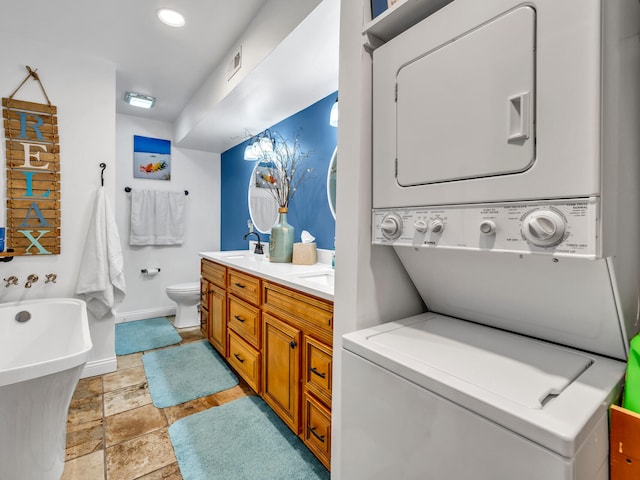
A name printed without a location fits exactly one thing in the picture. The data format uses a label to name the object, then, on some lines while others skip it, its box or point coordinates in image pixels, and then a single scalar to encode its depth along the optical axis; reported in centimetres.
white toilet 346
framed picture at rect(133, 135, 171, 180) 383
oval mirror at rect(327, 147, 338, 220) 248
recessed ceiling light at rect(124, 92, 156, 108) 317
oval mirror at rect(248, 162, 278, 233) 327
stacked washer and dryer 60
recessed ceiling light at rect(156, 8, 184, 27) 200
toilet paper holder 392
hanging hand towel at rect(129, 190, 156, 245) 380
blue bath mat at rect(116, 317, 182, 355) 305
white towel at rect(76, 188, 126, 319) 243
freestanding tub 119
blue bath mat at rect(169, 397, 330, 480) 153
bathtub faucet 230
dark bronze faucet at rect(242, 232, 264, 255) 329
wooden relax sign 225
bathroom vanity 146
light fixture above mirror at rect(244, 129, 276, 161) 310
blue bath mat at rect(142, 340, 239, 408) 221
